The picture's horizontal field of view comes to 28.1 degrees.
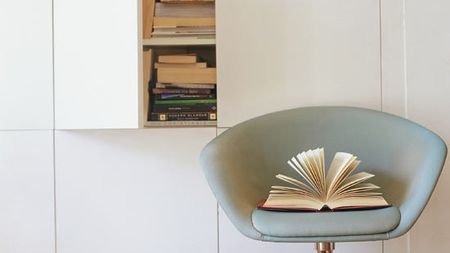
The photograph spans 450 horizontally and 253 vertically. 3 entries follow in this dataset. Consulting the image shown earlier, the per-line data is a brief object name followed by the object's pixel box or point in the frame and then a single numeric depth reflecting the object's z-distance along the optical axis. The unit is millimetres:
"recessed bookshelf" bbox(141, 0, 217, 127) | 3324
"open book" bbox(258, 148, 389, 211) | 2913
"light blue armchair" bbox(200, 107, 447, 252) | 2797
